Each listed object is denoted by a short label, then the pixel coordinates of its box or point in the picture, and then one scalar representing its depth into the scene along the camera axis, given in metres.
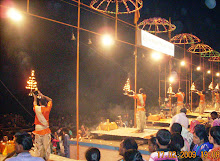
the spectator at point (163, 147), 3.38
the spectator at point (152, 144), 4.10
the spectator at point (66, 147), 9.05
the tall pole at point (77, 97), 7.44
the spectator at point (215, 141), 3.41
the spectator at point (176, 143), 4.01
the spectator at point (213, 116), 7.56
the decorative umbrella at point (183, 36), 16.03
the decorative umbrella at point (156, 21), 14.08
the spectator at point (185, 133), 4.87
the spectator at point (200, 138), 4.32
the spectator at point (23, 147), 3.20
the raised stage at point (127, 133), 9.14
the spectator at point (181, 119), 7.02
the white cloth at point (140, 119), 10.16
